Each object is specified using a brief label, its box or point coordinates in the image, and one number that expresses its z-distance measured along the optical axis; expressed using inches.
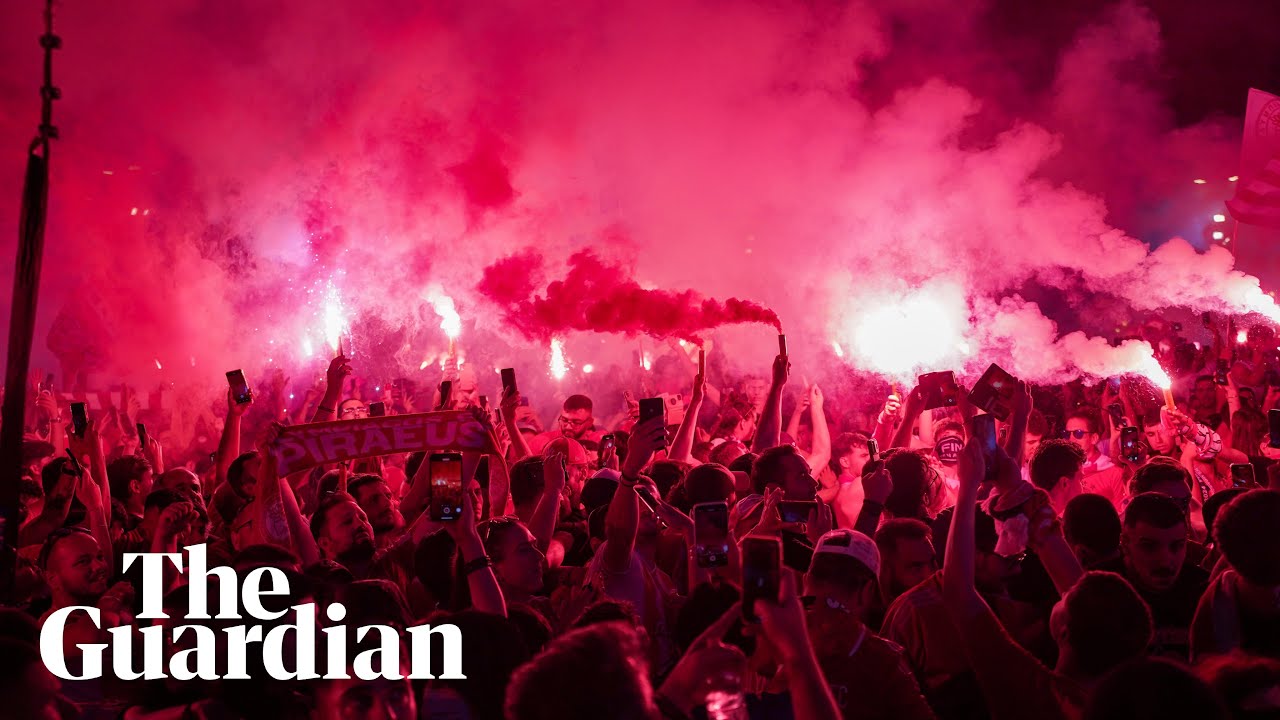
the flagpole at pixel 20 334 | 168.9
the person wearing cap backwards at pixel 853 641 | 123.7
